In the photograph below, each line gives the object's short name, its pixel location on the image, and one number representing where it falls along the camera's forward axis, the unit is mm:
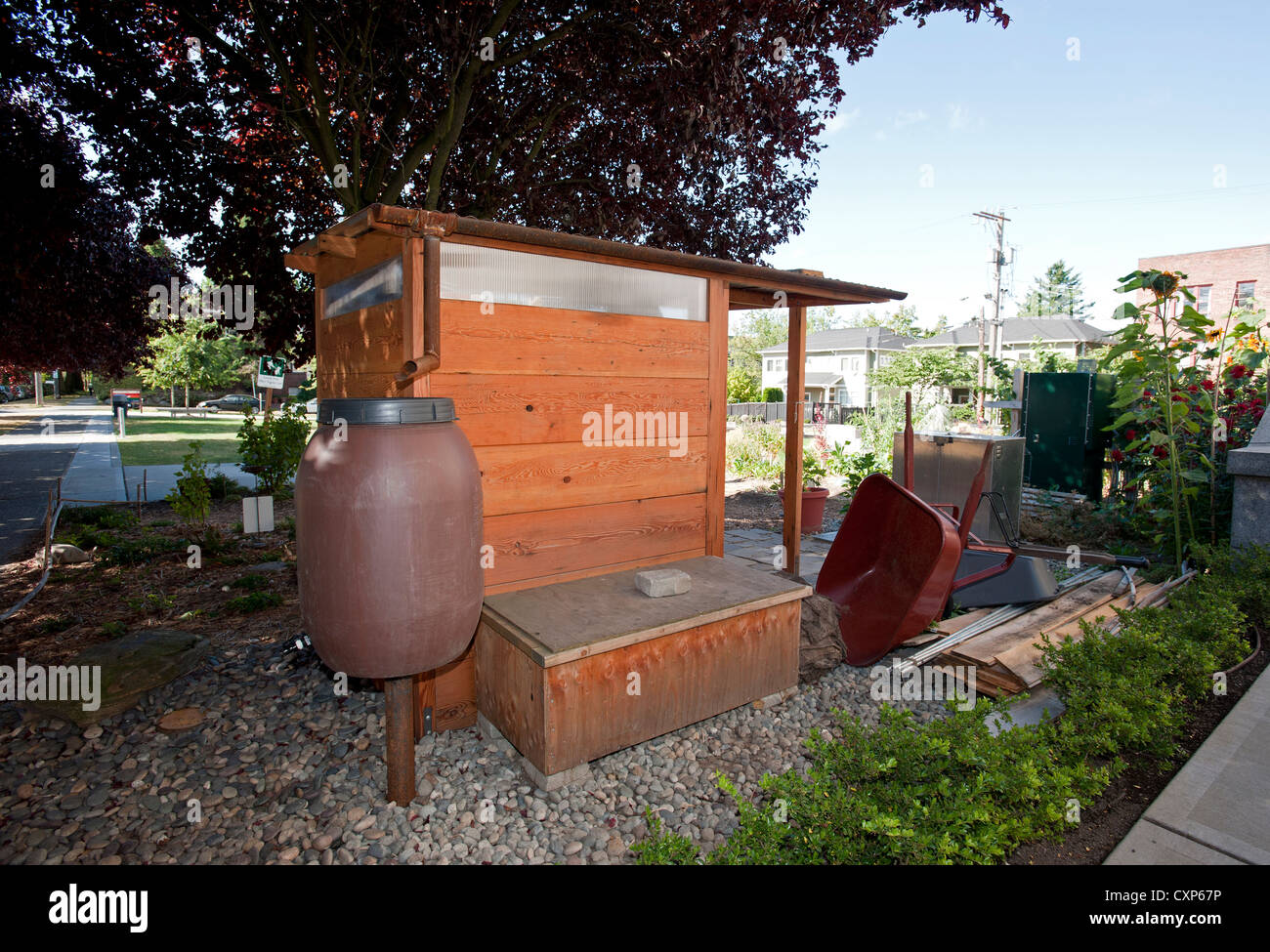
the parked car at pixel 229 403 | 40469
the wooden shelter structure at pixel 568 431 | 2924
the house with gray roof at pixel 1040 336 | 39312
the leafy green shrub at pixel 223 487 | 9969
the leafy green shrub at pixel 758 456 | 12742
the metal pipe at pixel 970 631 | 4055
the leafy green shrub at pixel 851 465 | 9852
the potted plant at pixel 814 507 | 8078
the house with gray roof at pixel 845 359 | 44594
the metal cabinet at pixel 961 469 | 7320
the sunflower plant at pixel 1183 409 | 5445
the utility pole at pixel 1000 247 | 29562
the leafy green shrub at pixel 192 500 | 6648
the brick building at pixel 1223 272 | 28672
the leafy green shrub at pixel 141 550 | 6227
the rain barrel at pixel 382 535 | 2242
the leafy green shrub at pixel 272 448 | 9234
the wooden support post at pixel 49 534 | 5402
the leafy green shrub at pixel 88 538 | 6879
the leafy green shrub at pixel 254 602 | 4959
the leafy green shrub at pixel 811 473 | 10039
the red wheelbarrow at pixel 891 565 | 4027
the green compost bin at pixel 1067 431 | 8680
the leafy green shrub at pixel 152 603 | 4875
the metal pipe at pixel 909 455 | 4359
